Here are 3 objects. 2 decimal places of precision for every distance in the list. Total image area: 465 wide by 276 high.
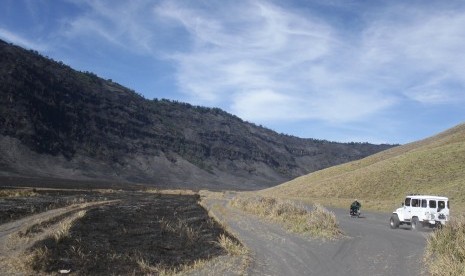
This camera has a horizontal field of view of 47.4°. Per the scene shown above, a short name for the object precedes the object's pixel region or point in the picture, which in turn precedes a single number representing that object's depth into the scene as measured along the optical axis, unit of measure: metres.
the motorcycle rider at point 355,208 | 46.46
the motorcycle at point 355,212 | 46.38
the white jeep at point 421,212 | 32.12
